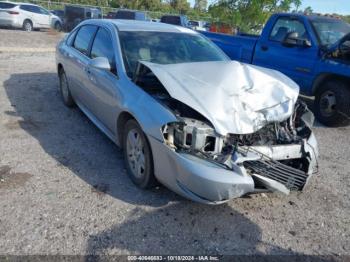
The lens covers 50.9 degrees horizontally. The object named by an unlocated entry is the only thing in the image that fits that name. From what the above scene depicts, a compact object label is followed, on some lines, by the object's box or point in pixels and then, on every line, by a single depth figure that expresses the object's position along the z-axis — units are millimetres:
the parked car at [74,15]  25734
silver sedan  3287
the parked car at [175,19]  20203
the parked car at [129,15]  22078
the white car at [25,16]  20500
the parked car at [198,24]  28567
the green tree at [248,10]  13500
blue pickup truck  6555
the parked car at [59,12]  28948
